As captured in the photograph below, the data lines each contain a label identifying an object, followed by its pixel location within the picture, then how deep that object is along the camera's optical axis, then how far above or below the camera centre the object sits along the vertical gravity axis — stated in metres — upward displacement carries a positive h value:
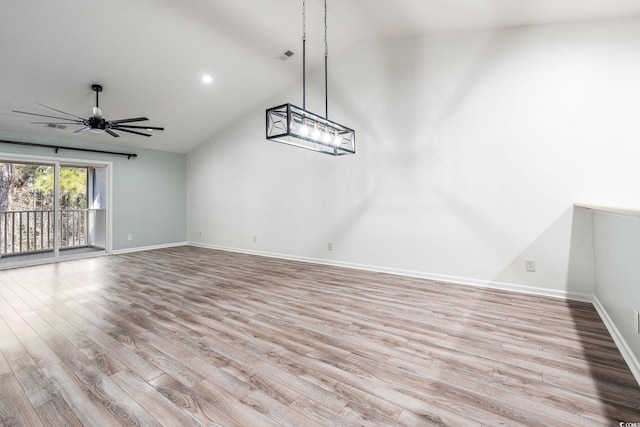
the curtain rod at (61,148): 5.36 +1.24
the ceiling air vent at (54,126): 5.08 +1.49
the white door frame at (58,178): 5.46 +0.67
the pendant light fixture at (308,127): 2.95 +0.94
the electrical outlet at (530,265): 3.69 -0.65
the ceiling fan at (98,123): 4.22 +1.28
